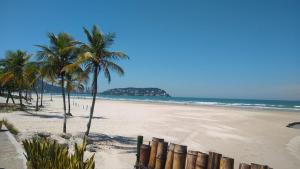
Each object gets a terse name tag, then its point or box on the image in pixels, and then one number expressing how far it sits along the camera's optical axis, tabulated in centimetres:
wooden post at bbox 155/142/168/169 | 621
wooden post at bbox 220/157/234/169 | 496
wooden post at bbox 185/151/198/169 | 548
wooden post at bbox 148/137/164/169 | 643
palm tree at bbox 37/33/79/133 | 1794
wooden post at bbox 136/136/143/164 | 720
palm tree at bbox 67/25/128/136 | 1585
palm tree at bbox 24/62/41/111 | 2759
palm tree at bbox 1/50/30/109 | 3212
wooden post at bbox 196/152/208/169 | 529
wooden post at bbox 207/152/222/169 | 519
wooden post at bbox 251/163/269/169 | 454
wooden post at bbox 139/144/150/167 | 666
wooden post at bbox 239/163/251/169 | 471
